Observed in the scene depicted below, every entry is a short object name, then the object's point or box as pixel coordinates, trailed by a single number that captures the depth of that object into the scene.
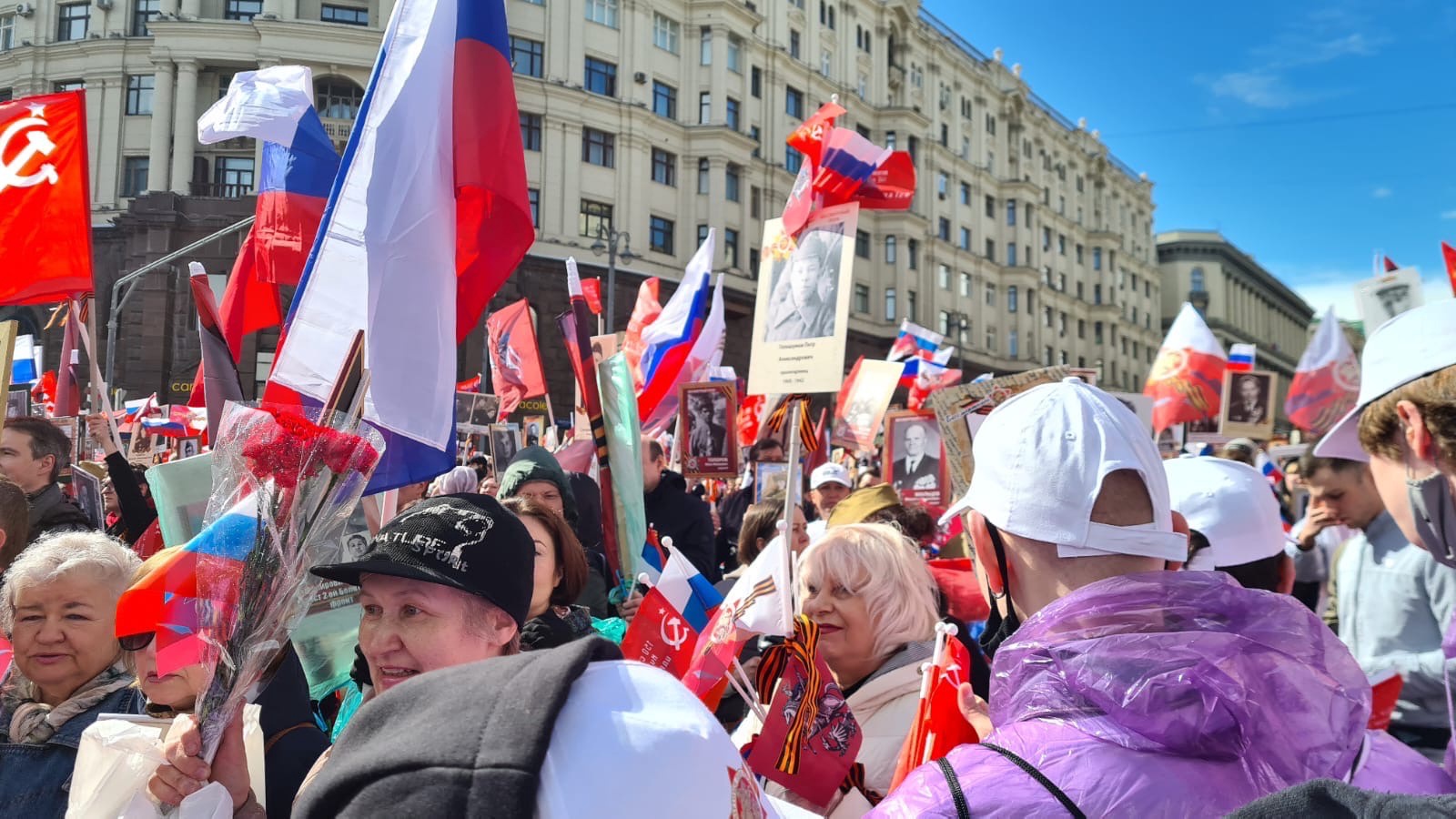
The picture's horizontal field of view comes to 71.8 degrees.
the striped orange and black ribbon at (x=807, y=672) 2.40
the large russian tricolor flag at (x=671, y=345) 8.86
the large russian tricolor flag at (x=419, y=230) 3.33
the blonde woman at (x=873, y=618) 2.85
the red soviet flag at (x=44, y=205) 4.73
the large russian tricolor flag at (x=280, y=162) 5.16
